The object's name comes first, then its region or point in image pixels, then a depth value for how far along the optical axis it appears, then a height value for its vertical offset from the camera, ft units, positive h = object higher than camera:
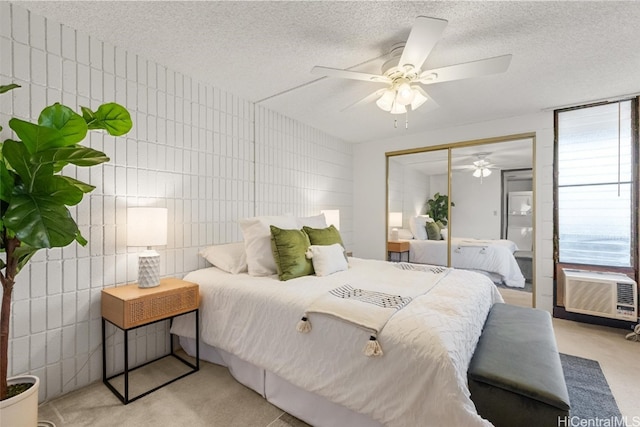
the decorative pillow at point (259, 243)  7.82 -0.90
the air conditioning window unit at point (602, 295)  9.12 -2.69
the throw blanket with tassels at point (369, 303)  4.62 -1.74
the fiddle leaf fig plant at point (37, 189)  3.57 +0.30
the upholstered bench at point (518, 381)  3.91 -2.46
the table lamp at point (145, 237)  6.60 -0.60
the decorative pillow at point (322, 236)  8.70 -0.74
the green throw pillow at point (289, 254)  7.41 -1.12
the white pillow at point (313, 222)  9.58 -0.34
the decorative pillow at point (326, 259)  7.86 -1.34
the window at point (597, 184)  9.87 +1.08
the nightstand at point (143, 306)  5.85 -2.11
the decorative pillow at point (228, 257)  8.11 -1.33
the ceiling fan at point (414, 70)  5.13 +3.15
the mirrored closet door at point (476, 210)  11.62 +0.14
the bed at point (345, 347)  4.03 -2.38
